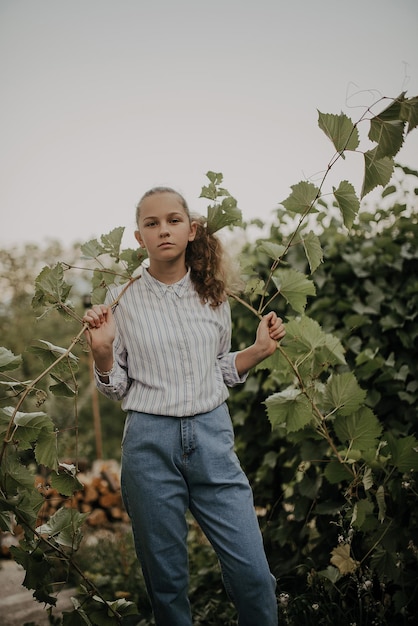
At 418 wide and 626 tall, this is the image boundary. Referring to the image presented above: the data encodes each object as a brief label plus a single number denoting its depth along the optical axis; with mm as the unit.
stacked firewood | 4916
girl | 1651
